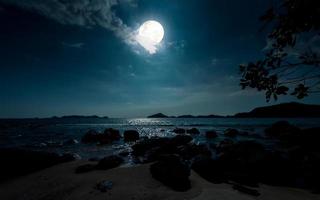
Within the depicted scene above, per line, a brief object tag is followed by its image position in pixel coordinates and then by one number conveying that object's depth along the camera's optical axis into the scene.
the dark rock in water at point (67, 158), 12.30
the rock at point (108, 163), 10.66
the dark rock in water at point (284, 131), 25.75
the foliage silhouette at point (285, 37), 2.58
